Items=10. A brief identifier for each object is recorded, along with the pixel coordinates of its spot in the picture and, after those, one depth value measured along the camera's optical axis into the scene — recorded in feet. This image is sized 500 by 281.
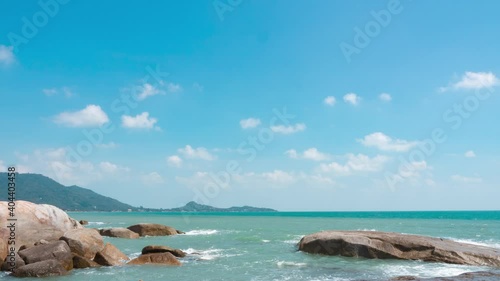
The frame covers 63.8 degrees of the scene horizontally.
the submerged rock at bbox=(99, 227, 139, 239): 152.97
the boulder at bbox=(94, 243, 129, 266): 81.51
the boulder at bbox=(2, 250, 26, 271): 72.64
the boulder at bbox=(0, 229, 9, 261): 76.74
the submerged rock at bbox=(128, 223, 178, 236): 161.48
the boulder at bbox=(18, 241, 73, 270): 74.02
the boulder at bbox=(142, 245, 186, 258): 89.35
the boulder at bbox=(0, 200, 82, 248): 85.92
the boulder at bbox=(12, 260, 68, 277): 69.67
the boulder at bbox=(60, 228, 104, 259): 81.35
